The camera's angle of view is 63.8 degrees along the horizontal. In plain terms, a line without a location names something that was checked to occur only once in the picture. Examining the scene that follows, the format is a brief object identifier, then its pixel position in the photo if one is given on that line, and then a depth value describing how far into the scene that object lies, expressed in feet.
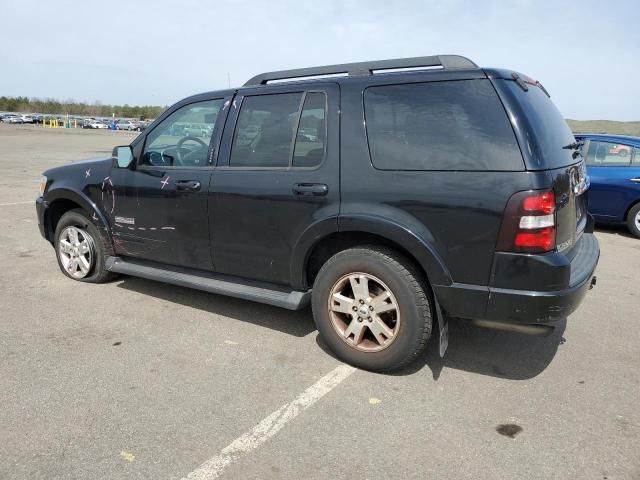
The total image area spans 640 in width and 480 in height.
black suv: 9.63
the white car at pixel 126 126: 206.90
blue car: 26.37
